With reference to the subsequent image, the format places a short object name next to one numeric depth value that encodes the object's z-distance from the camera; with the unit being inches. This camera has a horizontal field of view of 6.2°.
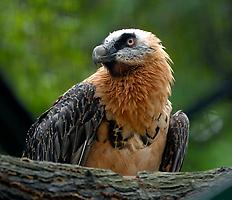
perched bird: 732.7
